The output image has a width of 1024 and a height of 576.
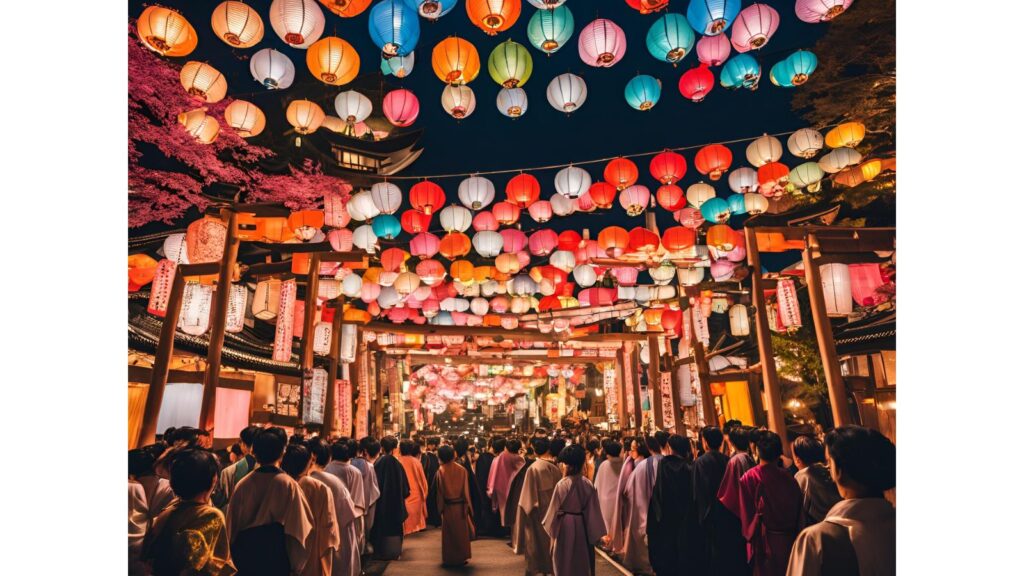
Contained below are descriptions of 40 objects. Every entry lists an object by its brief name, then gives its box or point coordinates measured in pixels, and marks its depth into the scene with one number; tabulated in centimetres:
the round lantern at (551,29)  878
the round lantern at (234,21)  846
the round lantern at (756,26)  939
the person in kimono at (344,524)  802
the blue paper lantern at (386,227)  1578
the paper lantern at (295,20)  832
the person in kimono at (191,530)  427
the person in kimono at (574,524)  786
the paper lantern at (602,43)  941
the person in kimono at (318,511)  638
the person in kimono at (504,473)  1229
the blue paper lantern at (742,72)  1127
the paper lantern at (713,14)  865
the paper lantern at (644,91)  1109
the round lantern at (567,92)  1096
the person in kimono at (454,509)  1072
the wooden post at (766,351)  1423
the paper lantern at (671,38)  938
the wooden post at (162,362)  1099
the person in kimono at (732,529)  719
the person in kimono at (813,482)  649
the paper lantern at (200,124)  1081
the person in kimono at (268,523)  561
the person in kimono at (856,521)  360
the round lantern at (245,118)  1088
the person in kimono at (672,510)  830
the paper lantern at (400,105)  1100
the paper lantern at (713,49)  1041
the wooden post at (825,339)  1293
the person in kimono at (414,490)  1296
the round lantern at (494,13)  815
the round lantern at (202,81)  976
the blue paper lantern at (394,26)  837
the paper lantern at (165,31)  828
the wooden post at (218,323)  1200
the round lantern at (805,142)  1202
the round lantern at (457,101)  1101
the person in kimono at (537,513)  884
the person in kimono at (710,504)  761
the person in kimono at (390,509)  1112
